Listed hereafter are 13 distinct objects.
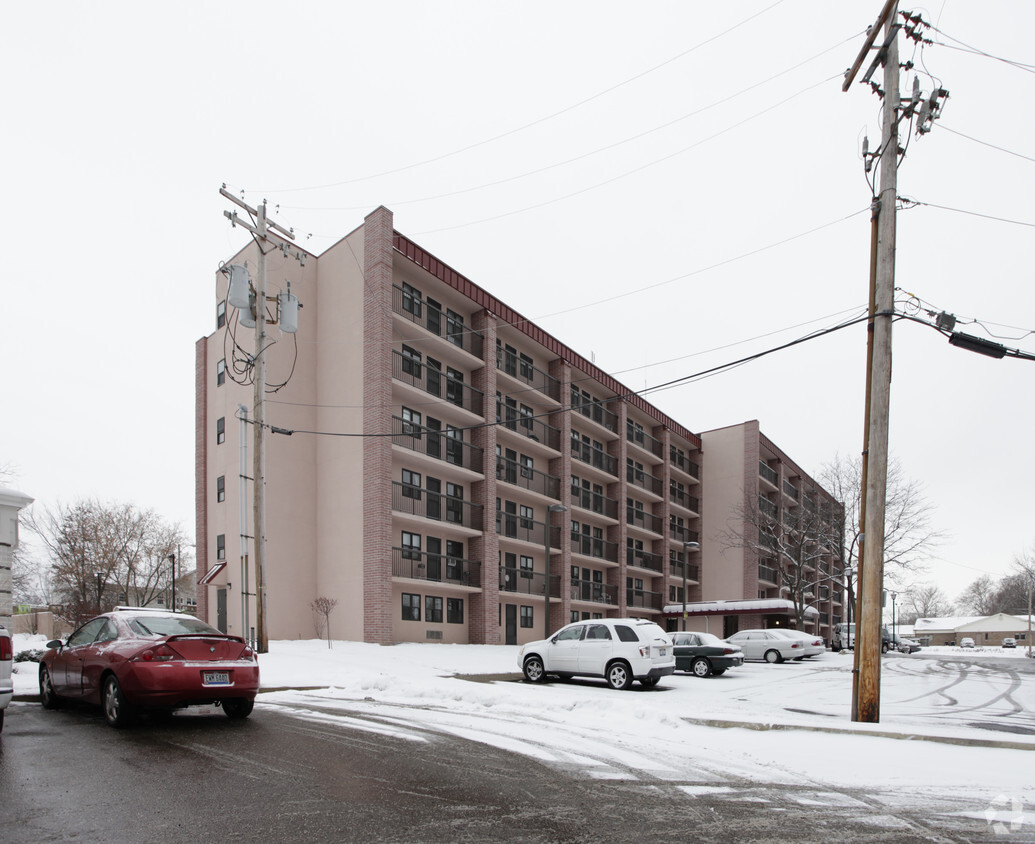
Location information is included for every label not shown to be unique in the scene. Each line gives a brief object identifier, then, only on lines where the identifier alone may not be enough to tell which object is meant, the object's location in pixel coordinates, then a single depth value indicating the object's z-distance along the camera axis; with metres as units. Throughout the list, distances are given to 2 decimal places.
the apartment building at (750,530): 52.16
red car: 8.96
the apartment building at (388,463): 30.05
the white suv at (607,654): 18.14
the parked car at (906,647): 63.75
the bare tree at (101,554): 49.78
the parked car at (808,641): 35.34
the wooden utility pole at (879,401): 11.91
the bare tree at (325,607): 28.66
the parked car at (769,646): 34.29
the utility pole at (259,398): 21.64
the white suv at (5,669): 8.11
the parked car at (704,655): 24.33
